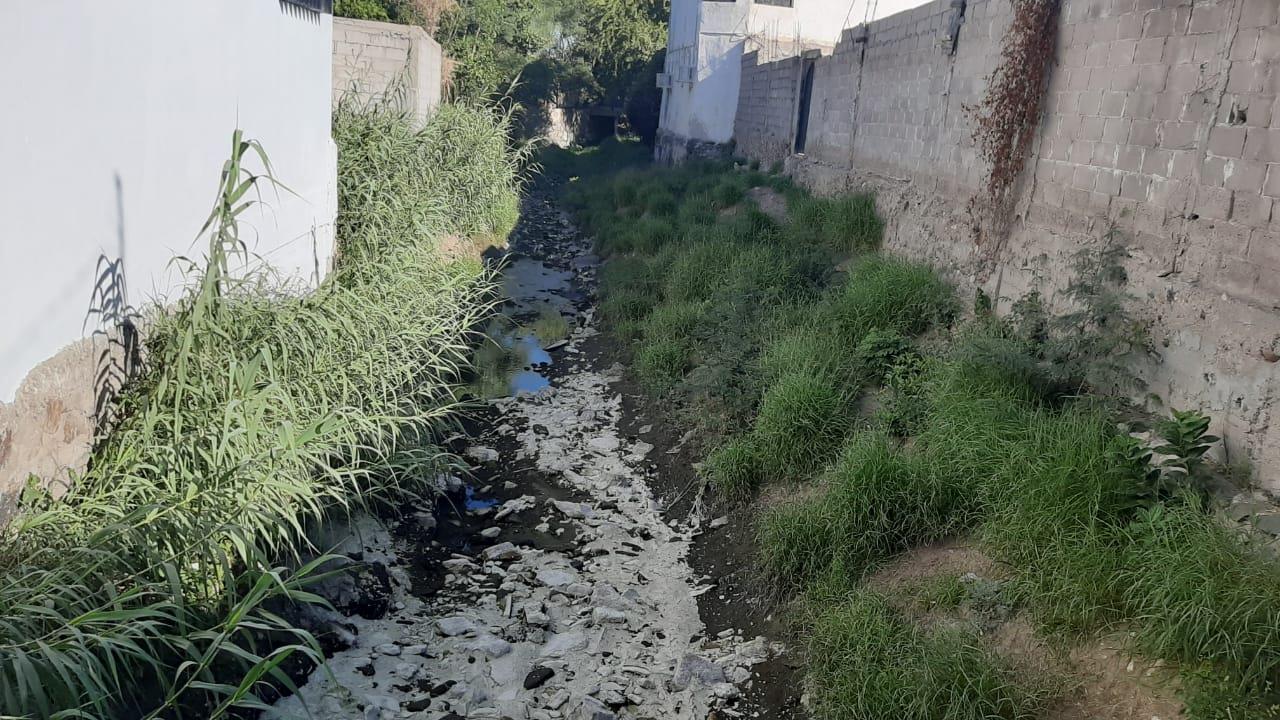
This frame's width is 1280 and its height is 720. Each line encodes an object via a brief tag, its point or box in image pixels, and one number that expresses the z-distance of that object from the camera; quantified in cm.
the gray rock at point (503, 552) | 494
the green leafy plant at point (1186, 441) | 361
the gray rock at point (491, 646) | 409
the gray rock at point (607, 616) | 438
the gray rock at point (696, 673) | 394
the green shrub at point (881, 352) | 579
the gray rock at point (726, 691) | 385
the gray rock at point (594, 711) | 369
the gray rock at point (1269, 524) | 321
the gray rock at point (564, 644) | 413
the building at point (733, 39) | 1905
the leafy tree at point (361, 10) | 1364
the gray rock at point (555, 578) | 469
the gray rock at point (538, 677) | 388
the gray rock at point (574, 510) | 545
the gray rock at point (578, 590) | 460
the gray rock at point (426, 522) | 508
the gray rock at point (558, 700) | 376
